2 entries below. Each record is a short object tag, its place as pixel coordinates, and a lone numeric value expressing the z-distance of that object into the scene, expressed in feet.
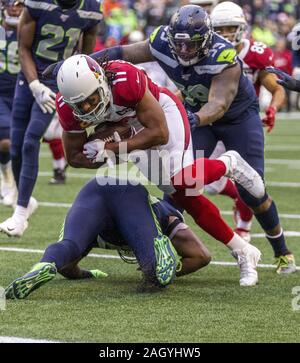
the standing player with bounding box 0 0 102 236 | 41.19
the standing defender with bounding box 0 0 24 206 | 51.62
